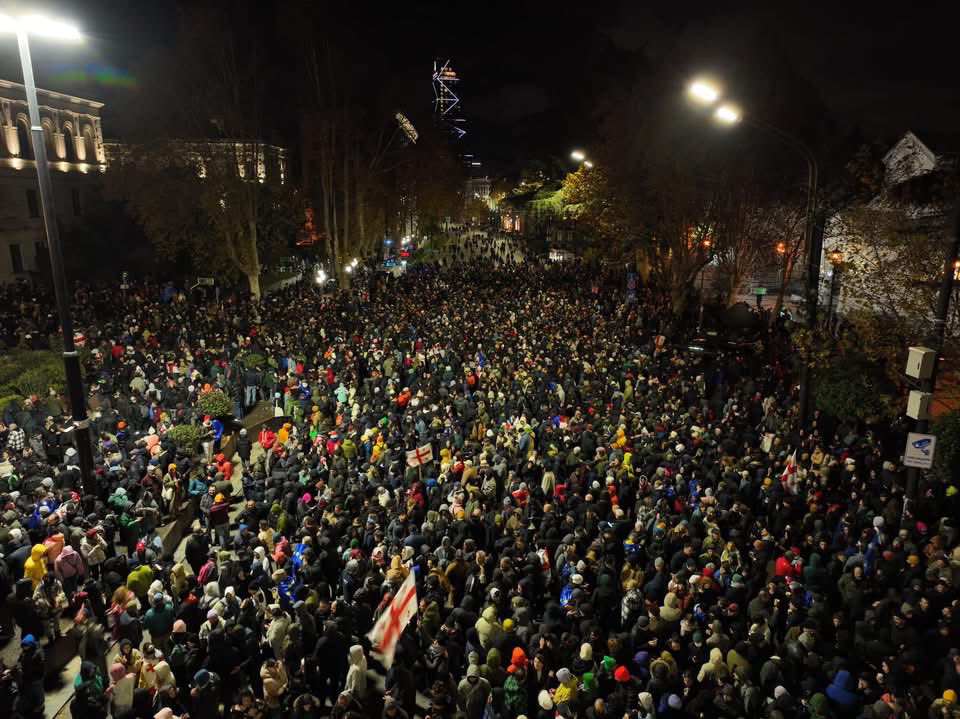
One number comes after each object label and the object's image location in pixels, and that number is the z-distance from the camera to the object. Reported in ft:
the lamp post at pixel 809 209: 30.40
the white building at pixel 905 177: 40.27
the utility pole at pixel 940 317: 27.91
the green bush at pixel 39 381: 53.11
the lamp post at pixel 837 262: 39.65
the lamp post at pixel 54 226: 23.43
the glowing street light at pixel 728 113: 33.30
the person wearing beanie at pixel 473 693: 21.63
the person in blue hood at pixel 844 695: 21.11
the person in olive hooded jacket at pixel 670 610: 25.23
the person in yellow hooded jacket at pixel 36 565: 28.07
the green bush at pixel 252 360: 62.80
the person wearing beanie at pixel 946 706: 19.70
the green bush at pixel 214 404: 51.13
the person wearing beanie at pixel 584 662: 22.33
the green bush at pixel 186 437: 45.80
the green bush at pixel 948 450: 38.09
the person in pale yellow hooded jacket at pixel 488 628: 23.98
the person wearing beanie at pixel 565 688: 21.07
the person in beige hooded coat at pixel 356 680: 21.91
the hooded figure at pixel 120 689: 21.38
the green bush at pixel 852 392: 45.96
